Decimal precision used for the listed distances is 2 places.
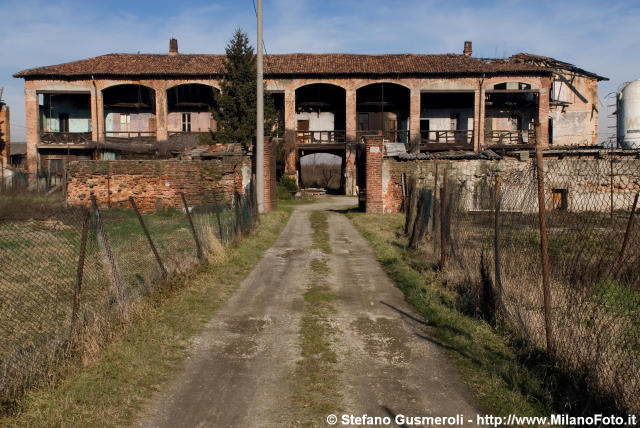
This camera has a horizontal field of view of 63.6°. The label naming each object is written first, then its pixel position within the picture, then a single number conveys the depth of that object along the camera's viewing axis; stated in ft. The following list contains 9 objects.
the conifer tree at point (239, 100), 107.96
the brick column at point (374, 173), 67.56
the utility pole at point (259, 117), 54.49
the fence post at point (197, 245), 30.84
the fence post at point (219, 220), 36.14
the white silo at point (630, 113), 110.32
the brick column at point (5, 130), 129.59
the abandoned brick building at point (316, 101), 122.93
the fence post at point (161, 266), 25.10
